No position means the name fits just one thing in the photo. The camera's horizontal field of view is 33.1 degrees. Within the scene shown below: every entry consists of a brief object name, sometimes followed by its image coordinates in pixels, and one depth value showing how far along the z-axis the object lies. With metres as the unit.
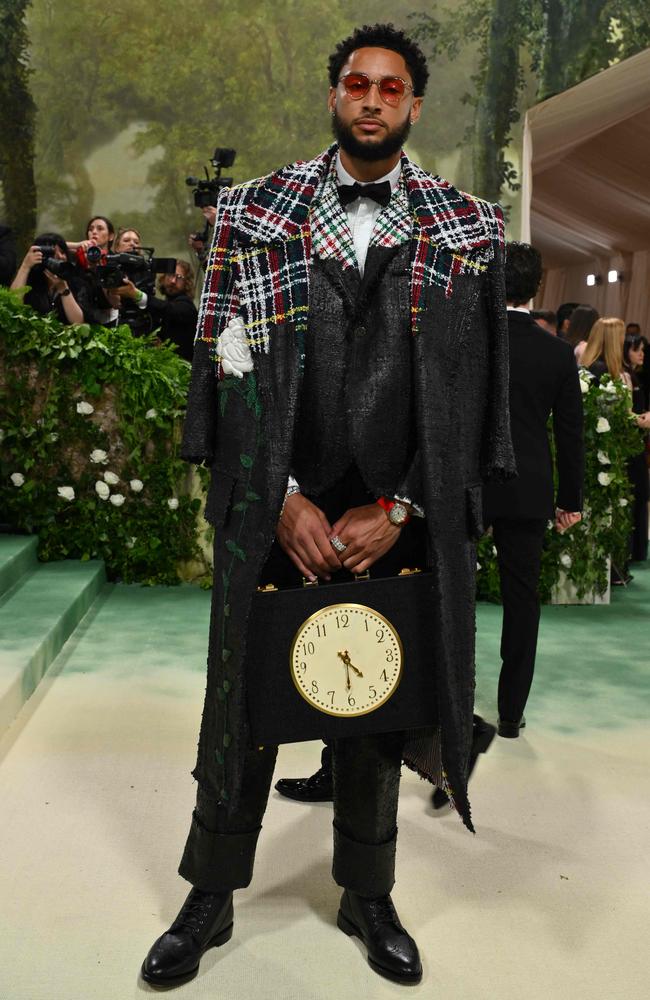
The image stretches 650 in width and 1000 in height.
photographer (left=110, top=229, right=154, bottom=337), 6.32
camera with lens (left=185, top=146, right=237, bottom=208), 6.68
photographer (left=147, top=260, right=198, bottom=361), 6.73
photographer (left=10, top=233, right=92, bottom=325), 6.01
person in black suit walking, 3.49
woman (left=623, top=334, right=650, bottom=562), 7.07
